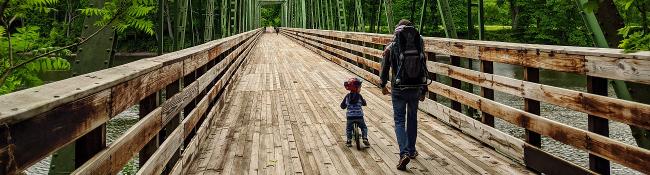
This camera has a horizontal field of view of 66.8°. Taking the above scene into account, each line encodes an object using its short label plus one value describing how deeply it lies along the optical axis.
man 4.91
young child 5.80
